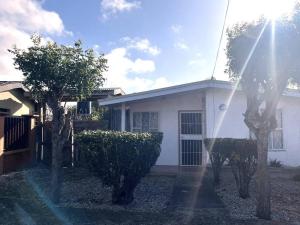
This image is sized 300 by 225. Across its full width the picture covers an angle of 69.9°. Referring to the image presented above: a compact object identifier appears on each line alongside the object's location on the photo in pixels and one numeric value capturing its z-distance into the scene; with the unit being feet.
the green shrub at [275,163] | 26.03
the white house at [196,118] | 26.15
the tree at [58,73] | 16.21
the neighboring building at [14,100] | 25.70
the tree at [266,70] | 13.21
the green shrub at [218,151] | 18.08
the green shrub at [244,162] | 16.31
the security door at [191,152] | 28.00
